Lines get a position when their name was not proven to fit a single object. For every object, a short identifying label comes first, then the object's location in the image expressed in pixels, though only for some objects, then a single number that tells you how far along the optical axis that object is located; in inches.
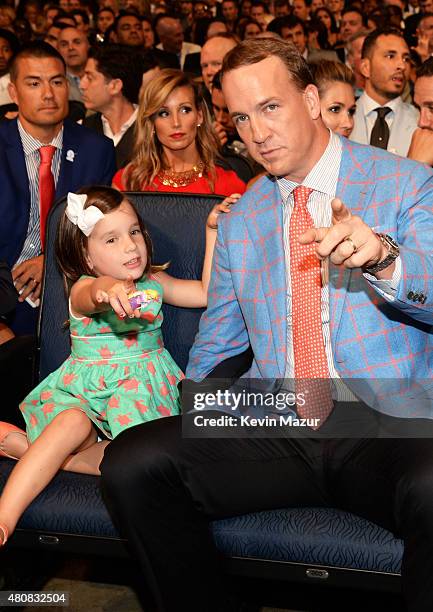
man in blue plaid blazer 71.1
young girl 87.1
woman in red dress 133.1
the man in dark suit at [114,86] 192.4
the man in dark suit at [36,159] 124.5
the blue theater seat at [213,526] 71.8
